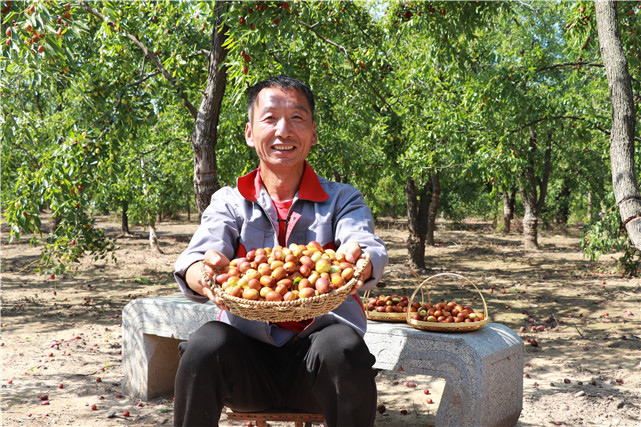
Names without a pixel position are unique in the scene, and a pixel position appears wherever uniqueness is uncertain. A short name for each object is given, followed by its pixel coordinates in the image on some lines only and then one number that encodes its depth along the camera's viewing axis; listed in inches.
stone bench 131.6
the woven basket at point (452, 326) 138.2
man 79.1
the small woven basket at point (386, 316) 157.4
